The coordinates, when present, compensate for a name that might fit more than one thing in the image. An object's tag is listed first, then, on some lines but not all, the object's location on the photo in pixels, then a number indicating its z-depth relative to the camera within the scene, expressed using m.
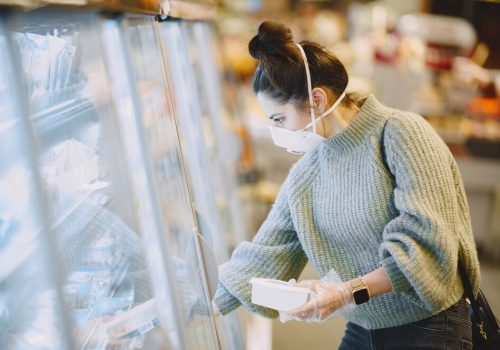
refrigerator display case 1.34
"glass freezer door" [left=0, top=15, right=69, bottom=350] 1.30
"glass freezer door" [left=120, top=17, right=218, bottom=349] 2.08
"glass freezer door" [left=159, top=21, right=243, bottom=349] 2.89
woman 1.75
